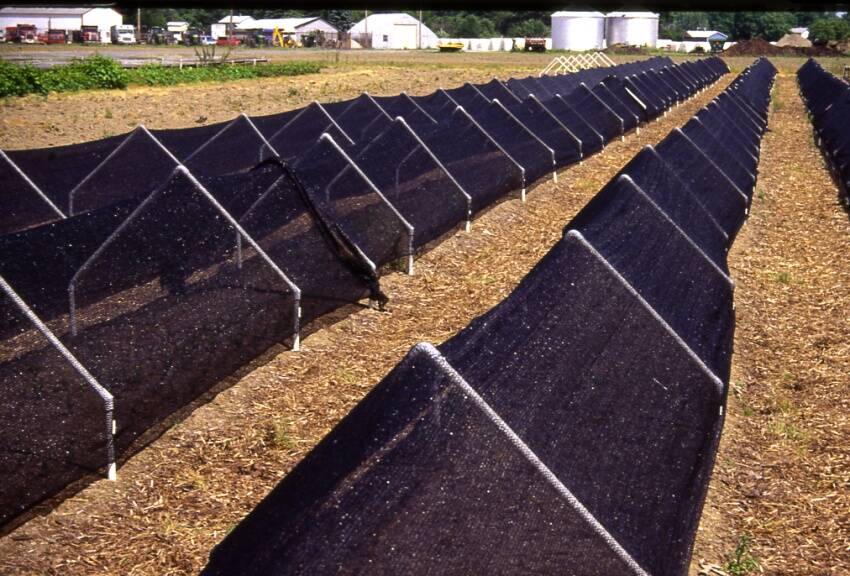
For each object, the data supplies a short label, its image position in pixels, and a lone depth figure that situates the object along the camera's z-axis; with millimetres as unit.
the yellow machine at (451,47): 95500
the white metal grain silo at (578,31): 90125
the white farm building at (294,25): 110125
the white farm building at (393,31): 109338
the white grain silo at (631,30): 96312
